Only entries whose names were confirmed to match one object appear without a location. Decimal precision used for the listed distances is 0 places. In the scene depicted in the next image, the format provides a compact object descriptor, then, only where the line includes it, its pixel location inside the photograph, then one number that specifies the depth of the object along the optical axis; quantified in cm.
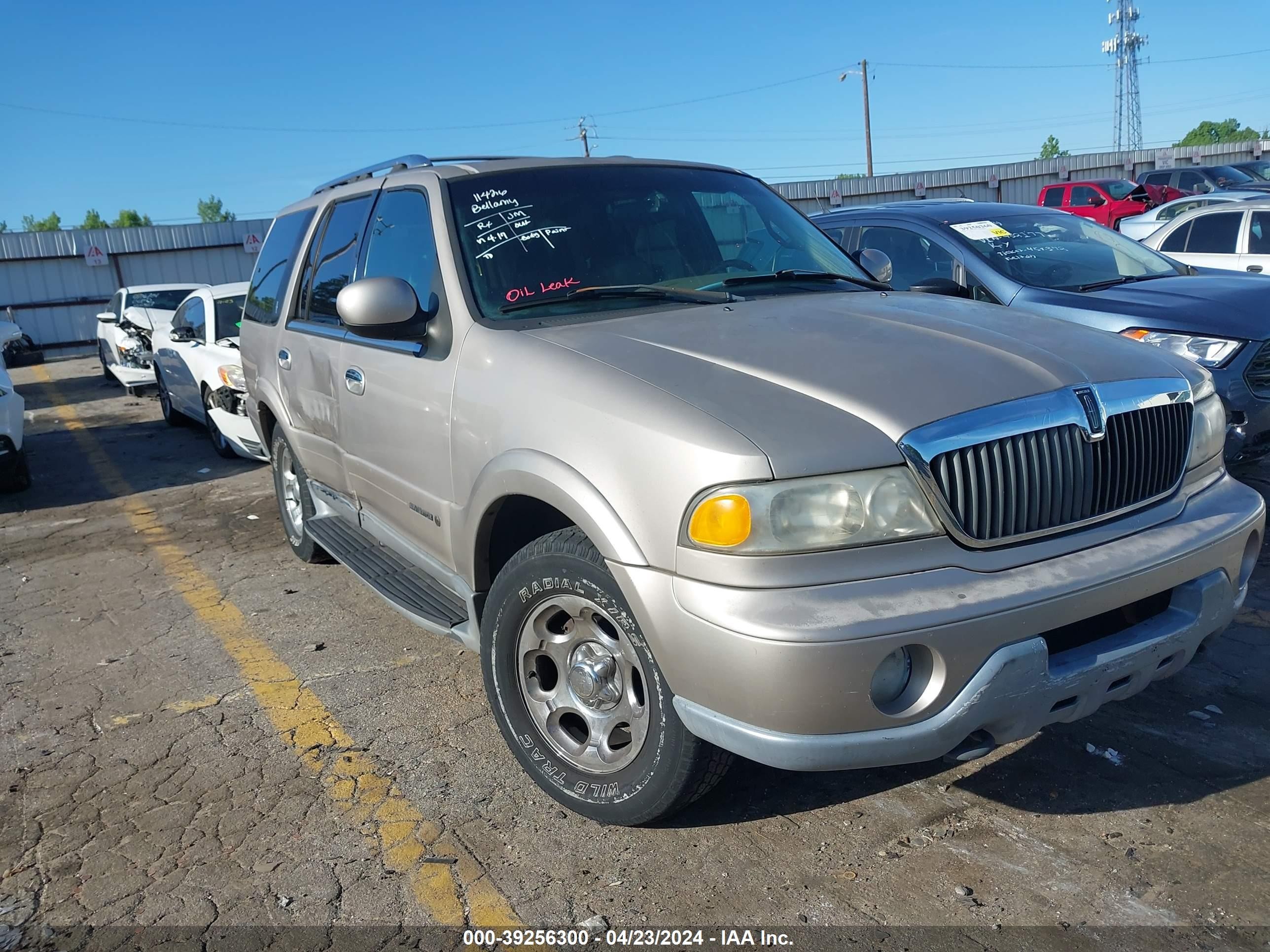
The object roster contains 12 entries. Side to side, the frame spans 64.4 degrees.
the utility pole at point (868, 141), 4562
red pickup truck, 2283
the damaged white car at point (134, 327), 1360
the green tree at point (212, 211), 14375
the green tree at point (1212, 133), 12262
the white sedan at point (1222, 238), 1041
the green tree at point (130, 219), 12835
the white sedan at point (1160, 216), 1215
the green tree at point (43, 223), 12946
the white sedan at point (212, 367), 875
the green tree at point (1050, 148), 13271
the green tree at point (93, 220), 12731
